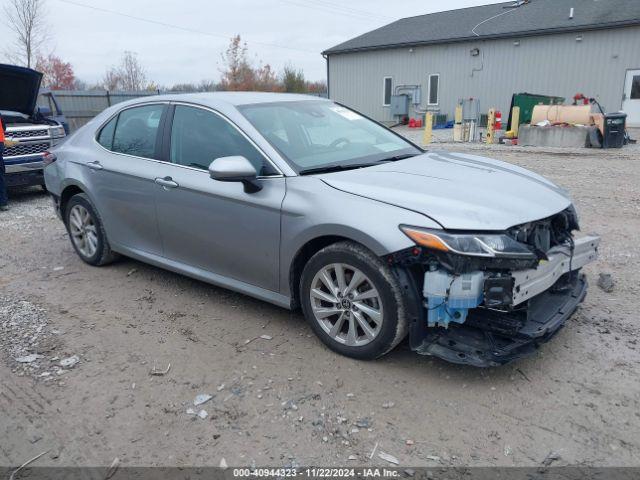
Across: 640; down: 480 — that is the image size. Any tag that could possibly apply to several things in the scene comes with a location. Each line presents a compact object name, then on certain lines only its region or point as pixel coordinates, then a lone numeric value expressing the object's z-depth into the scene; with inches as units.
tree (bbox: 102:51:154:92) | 1646.8
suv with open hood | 332.8
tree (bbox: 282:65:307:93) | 1563.7
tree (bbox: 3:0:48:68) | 1135.0
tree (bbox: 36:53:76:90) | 1390.3
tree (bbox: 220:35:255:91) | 1600.6
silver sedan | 116.1
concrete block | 596.1
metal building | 817.5
